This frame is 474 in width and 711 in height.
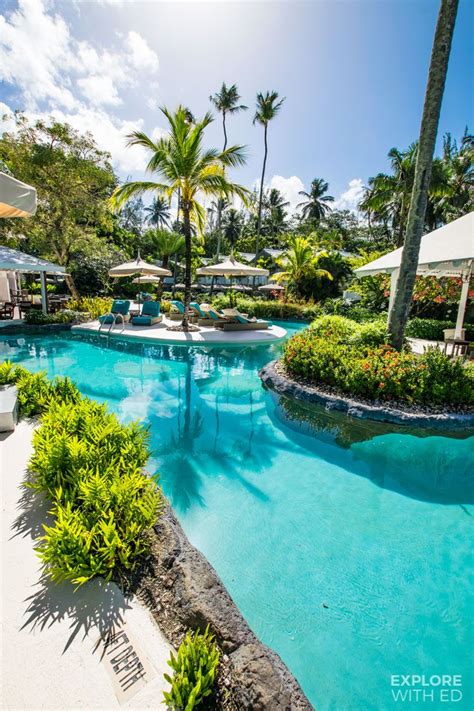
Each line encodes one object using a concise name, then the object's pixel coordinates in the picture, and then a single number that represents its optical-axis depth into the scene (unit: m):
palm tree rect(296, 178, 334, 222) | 48.09
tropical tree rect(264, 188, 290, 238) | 51.39
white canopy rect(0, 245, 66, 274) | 13.16
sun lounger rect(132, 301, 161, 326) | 16.21
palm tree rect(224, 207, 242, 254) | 48.99
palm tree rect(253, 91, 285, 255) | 25.92
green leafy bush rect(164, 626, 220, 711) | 1.70
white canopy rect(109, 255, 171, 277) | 16.19
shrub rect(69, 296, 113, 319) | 17.28
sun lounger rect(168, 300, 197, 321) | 16.27
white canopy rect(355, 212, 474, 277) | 7.46
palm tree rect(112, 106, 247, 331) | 12.55
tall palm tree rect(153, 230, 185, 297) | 28.47
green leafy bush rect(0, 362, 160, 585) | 2.45
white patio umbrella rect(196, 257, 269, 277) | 15.45
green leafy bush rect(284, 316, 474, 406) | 6.55
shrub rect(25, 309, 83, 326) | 14.92
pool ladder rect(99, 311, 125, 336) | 14.27
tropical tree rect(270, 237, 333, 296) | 21.62
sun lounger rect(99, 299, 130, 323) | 15.58
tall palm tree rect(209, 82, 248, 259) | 30.30
